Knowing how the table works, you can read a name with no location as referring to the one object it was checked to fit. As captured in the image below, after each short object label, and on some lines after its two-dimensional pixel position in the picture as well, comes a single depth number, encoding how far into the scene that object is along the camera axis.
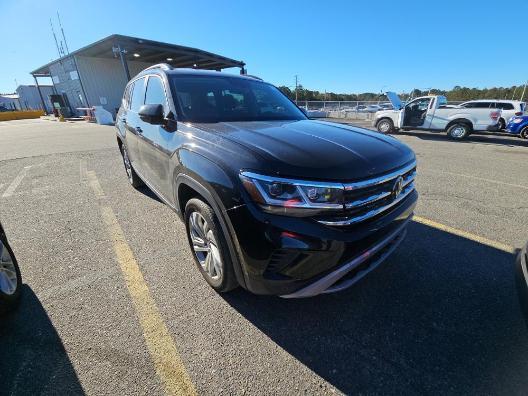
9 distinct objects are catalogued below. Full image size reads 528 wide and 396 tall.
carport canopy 21.78
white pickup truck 11.89
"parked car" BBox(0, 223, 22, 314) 2.07
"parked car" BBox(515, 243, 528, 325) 1.55
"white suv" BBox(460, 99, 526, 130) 12.47
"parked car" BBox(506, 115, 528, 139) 11.47
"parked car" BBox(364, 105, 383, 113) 27.11
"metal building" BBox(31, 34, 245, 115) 25.14
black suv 1.69
